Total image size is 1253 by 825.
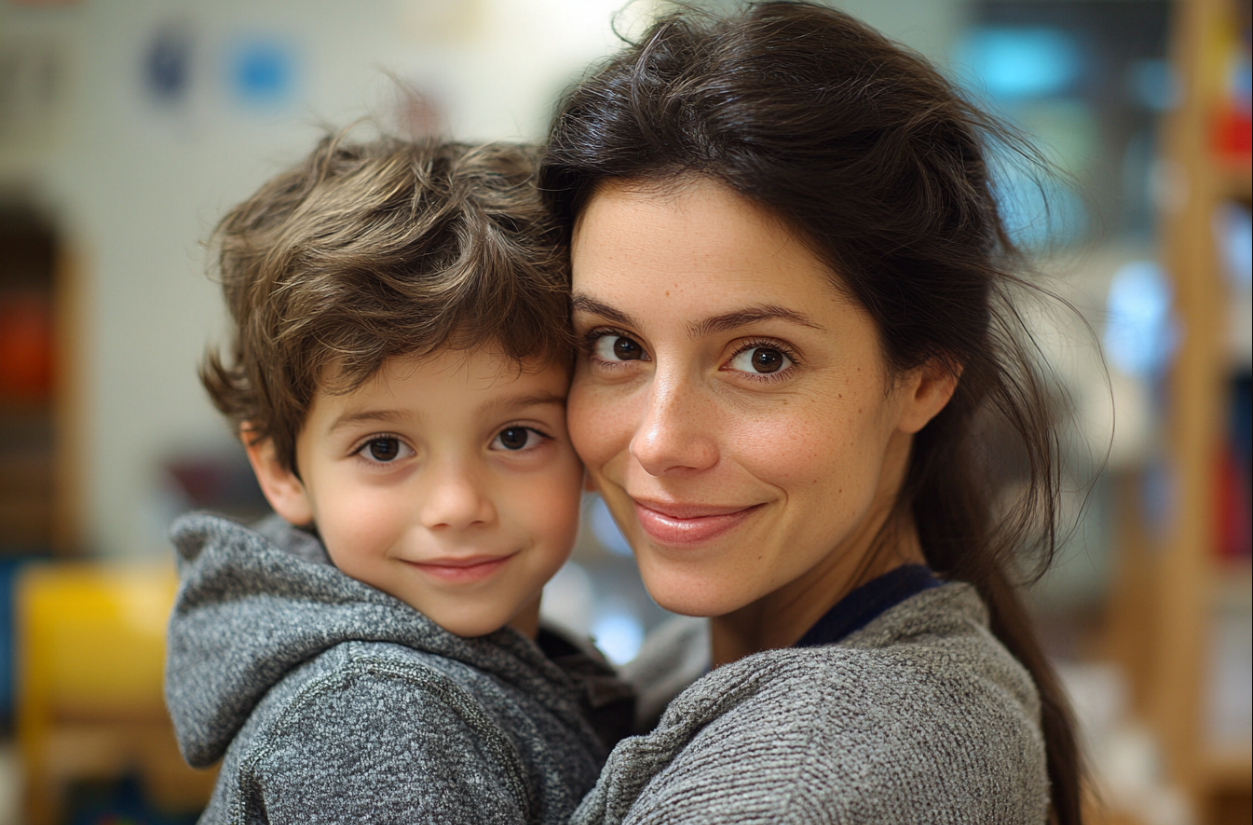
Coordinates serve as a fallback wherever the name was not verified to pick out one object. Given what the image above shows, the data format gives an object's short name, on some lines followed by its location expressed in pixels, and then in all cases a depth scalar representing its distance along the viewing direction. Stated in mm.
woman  796
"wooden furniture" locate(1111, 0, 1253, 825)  2639
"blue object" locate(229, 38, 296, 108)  4168
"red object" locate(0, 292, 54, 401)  3854
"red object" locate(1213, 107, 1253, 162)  2615
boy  895
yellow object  2141
